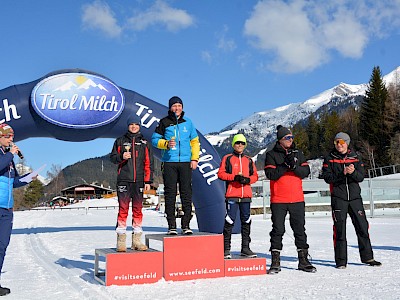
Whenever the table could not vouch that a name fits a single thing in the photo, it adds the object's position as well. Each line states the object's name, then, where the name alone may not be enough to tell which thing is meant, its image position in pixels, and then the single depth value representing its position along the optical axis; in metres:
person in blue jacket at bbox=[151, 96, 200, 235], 5.84
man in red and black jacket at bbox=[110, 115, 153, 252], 5.60
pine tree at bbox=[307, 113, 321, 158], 75.25
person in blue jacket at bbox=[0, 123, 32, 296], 4.75
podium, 4.99
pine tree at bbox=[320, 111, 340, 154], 66.06
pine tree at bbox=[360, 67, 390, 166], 48.66
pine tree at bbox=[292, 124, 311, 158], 75.32
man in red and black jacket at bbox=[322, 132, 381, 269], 5.91
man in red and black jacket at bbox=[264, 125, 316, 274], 5.61
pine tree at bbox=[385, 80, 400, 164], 43.88
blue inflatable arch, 10.02
